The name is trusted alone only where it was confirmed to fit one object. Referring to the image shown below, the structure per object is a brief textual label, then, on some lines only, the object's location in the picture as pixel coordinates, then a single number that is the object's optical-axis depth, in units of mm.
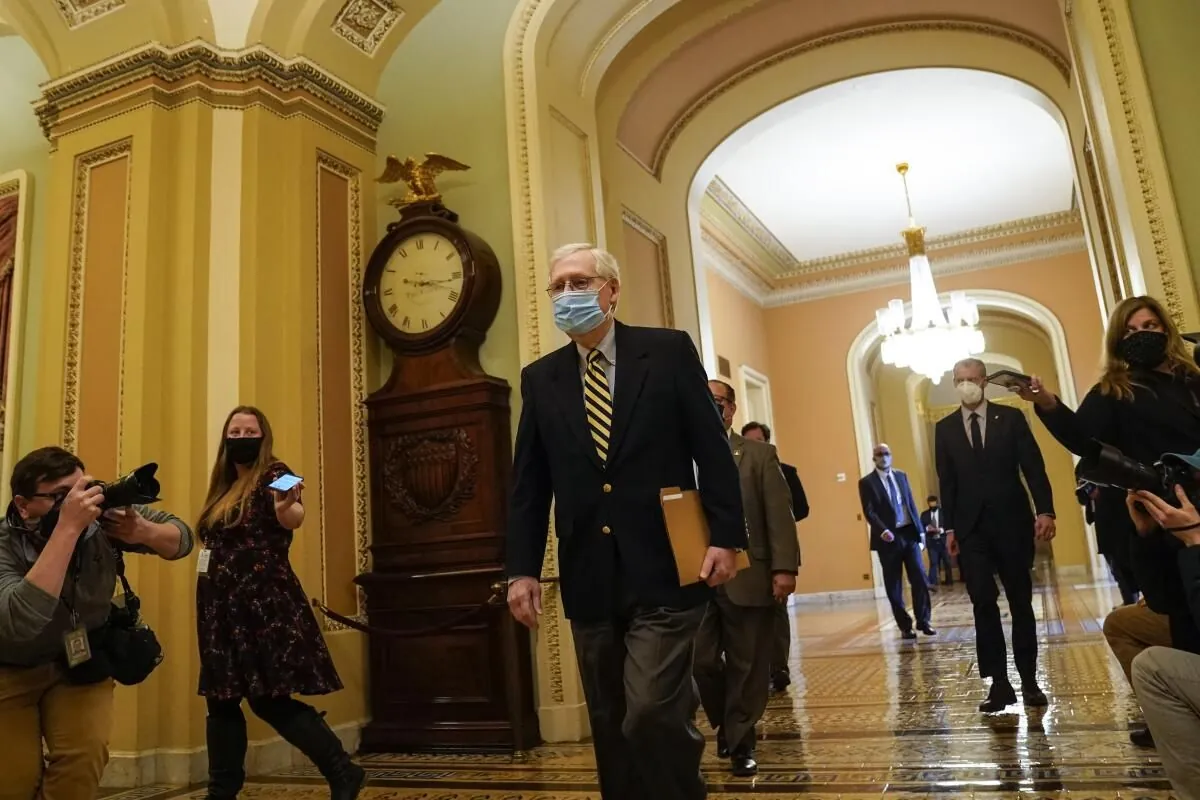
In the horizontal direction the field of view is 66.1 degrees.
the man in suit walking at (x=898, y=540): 7160
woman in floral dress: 2881
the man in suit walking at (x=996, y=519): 3951
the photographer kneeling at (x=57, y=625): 2164
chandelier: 9516
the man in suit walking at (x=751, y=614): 3418
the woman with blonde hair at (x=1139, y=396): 2619
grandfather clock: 4312
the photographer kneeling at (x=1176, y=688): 1808
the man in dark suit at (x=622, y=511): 1918
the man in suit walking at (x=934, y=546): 13222
